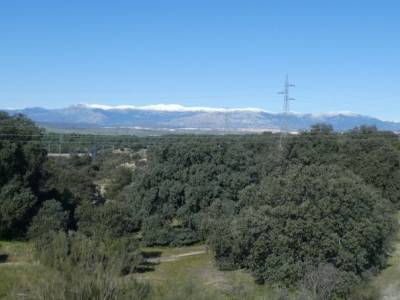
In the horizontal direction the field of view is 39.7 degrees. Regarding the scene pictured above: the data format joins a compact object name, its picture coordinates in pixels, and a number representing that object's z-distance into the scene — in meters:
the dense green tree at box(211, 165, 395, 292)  24.72
